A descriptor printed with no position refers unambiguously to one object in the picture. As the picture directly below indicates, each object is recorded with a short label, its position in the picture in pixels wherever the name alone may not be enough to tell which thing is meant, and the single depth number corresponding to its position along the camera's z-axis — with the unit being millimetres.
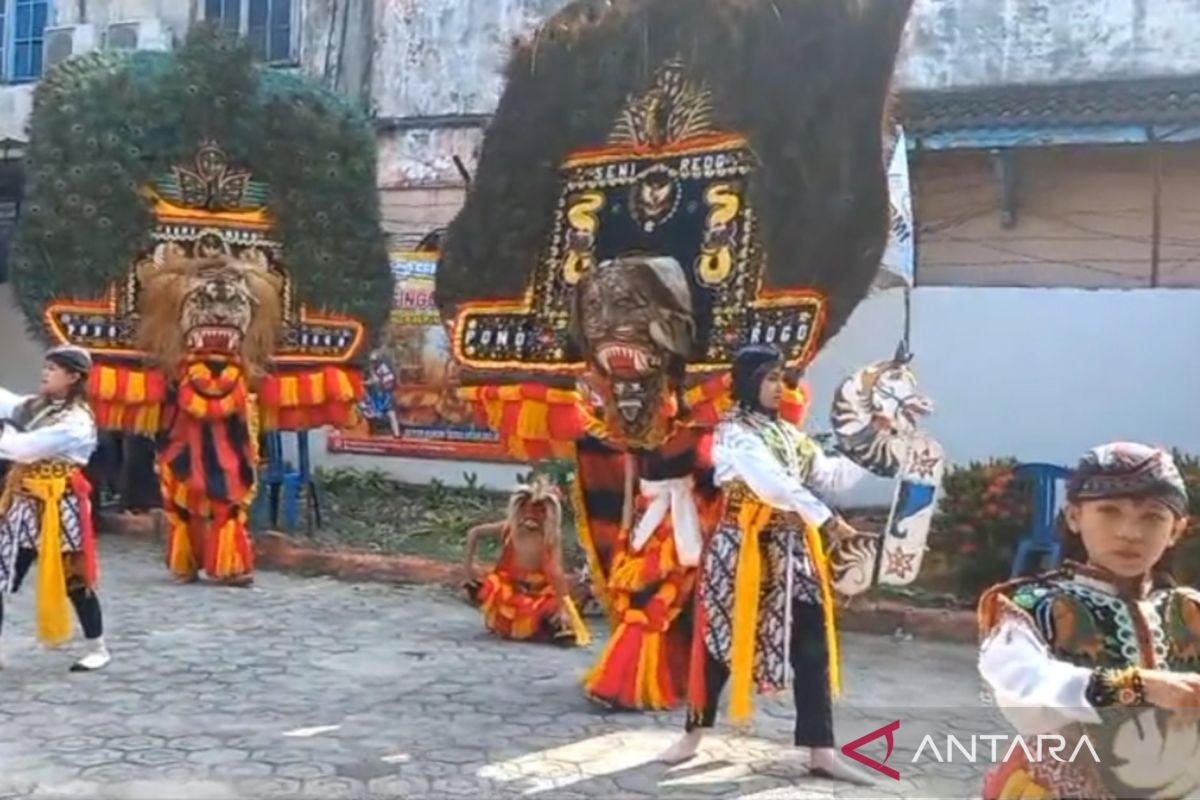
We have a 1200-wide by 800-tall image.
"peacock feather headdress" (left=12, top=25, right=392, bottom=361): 8609
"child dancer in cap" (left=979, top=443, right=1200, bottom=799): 2545
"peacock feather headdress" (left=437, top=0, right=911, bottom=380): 5340
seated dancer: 6992
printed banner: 11938
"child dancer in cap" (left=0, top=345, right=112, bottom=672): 5938
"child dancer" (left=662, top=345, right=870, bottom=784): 4688
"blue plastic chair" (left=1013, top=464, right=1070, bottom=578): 7430
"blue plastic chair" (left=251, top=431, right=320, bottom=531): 10453
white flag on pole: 7148
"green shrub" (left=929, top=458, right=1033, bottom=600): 7641
